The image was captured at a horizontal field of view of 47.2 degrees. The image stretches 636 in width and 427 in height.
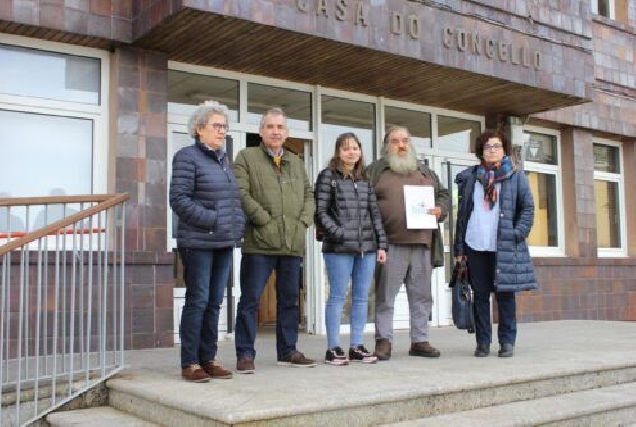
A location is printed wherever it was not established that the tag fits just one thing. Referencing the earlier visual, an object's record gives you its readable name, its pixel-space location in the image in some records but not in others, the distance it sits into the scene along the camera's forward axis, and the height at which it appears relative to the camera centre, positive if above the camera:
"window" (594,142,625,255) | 10.52 +0.83
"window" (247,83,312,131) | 7.40 +1.62
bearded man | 5.16 +0.10
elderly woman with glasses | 4.12 +0.18
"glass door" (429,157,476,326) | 8.59 +0.05
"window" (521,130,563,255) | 9.72 +0.91
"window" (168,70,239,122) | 6.93 +1.63
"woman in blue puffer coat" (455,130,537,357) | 5.12 +0.16
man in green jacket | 4.48 +0.21
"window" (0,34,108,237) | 5.98 +1.17
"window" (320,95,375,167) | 7.97 +1.52
